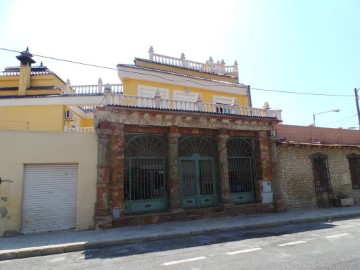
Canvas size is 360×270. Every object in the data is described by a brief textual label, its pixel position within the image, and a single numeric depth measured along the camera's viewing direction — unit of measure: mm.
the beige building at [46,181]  8488
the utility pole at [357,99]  16703
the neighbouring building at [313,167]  12656
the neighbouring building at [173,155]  9500
